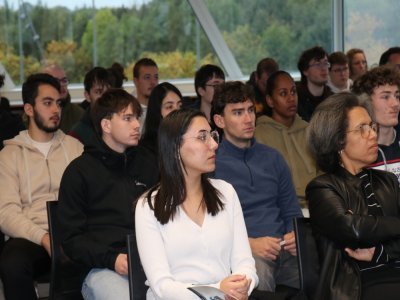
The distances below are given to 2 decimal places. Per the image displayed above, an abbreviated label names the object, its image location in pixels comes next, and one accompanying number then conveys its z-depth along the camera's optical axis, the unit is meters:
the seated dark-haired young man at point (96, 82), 6.70
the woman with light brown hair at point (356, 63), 8.84
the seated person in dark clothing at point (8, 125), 5.42
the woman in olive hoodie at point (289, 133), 5.21
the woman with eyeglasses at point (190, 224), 3.03
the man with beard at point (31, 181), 4.04
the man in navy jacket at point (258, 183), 3.94
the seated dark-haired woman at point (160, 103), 4.96
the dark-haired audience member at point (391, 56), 7.57
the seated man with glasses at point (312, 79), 6.70
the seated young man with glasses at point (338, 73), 7.92
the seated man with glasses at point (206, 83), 6.47
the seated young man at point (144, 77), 7.33
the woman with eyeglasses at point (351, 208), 3.17
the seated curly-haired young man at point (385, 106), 3.94
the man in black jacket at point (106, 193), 3.54
